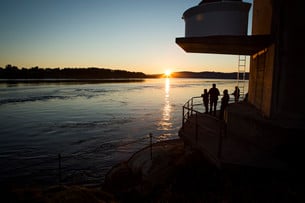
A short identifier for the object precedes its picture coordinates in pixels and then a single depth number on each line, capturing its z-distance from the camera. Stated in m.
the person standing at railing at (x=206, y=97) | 12.64
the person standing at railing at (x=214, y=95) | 12.30
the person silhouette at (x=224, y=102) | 11.05
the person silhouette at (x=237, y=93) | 15.16
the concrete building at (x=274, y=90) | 6.02
